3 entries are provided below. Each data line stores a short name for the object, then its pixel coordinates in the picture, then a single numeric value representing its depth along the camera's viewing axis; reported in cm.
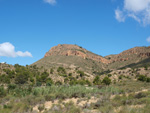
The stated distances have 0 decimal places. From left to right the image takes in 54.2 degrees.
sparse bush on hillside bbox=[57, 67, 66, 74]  5368
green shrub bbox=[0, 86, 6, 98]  1637
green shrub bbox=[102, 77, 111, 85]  4040
